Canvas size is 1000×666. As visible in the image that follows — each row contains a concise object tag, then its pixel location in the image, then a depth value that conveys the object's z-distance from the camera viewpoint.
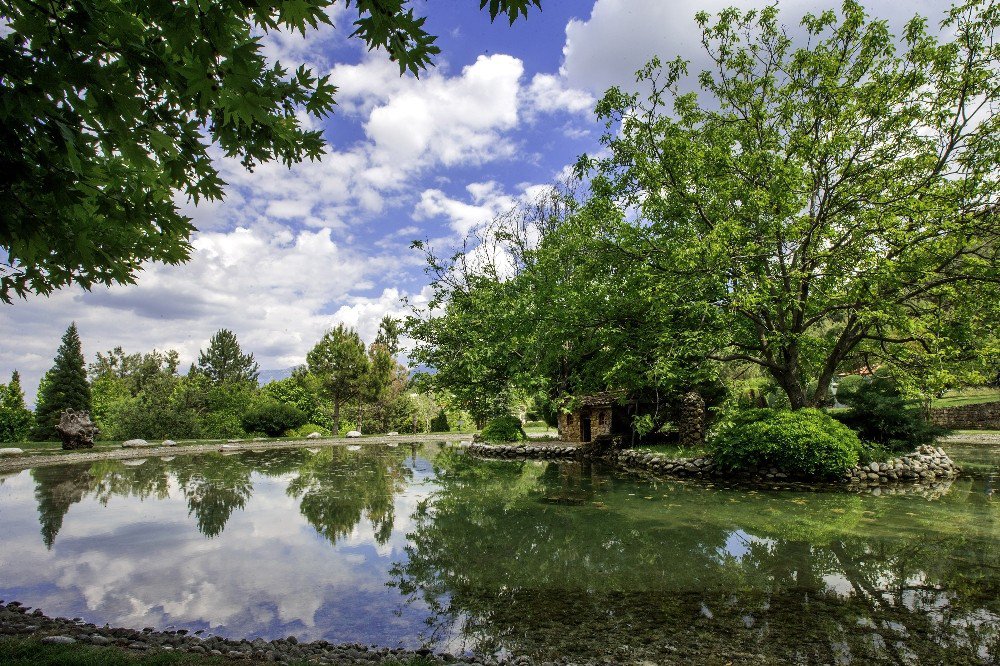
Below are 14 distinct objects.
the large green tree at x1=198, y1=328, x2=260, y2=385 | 56.78
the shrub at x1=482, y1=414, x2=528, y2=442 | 23.84
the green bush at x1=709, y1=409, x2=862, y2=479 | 11.55
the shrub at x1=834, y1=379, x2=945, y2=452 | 13.02
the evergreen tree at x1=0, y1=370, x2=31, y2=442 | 25.38
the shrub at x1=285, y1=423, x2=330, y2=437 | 32.87
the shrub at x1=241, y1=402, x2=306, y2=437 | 31.62
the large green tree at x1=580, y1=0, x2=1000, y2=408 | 11.50
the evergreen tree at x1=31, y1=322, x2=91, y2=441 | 26.44
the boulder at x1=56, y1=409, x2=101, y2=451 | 20.66
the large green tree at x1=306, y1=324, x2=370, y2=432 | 32.81
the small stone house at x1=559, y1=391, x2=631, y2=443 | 20.99
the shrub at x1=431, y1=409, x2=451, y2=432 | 40.50
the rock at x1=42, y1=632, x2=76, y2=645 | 3.61
